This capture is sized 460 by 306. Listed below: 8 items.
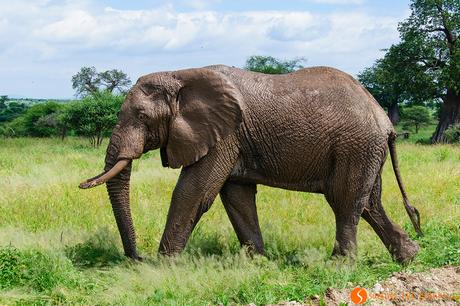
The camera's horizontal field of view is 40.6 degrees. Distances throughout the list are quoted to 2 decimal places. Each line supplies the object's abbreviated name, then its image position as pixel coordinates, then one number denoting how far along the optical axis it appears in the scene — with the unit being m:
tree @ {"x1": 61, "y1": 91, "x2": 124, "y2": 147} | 29.33
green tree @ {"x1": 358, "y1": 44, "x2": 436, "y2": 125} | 32.06
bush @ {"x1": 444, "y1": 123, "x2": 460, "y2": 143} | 28.14
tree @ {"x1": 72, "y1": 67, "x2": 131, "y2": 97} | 61.12
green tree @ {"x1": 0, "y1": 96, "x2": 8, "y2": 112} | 81.82
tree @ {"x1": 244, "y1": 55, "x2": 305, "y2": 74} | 65.84
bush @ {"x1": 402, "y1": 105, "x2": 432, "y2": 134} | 53.31
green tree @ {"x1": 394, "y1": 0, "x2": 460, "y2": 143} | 31.88
